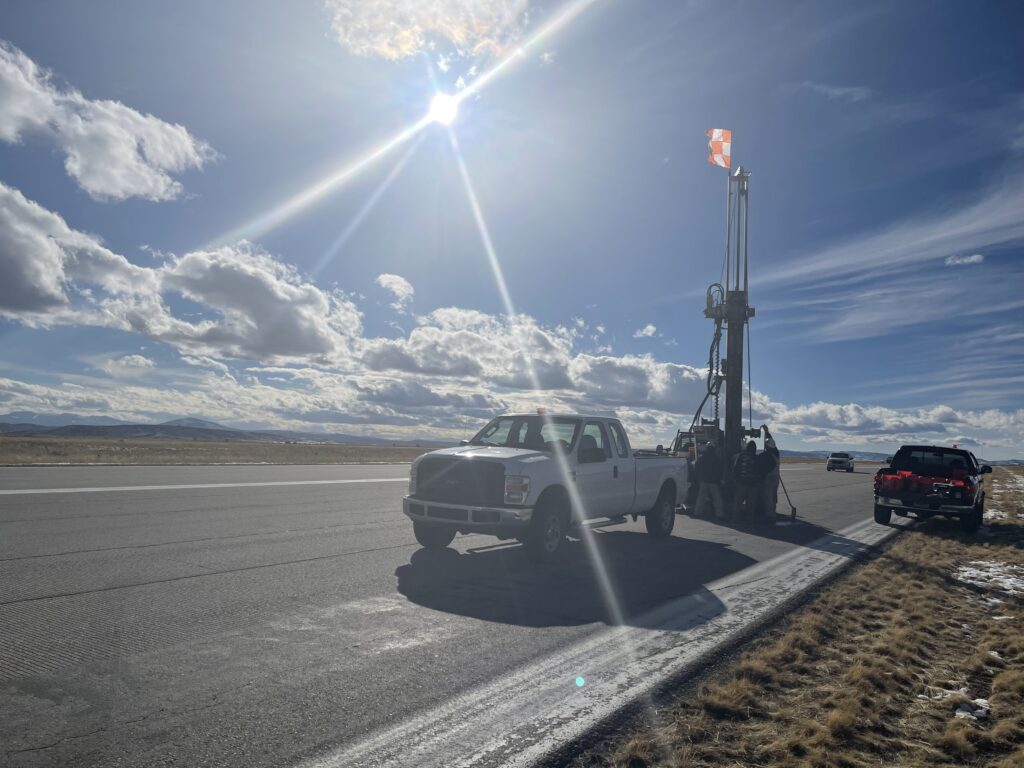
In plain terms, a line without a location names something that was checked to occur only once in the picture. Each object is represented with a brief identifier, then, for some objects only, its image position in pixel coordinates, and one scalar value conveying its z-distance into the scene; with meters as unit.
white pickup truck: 8.88
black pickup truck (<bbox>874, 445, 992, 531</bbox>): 15.09
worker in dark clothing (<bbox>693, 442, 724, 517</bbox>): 15.72
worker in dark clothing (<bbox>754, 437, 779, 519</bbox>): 15.23
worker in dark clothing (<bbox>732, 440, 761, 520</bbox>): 15.25
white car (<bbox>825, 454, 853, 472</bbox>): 56.19
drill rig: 17.52
